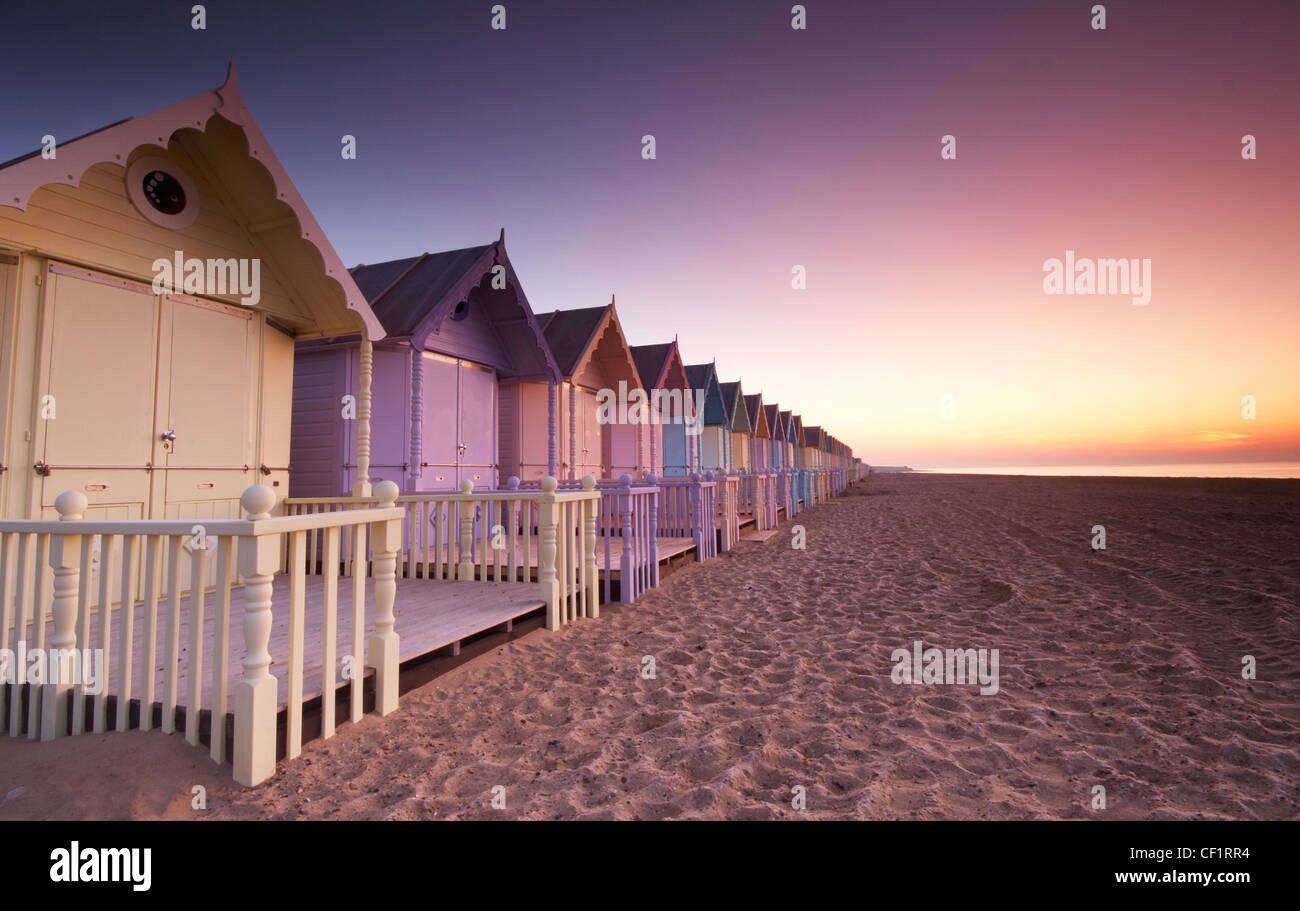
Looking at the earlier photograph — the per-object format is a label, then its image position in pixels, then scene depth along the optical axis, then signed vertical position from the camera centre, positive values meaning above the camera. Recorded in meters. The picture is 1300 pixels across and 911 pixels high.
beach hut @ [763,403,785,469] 30.75 +2.21
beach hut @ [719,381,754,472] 23.58 +2.19
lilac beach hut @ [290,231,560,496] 8.29 +1.64
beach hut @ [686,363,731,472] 21.16 +1.87
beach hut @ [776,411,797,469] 33.35 +2.21
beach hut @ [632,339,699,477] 15.75 +1.97
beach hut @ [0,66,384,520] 4.45 +1.62
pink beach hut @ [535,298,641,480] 11.98 +2.19
